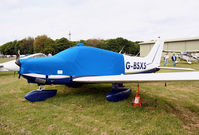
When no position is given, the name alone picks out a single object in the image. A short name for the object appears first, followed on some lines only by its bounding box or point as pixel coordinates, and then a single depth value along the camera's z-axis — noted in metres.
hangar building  35.56
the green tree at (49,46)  58.53
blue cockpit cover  3.94
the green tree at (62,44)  59.69
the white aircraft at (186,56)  21.16
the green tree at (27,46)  71.16
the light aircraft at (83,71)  3.53
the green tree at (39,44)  62.81
